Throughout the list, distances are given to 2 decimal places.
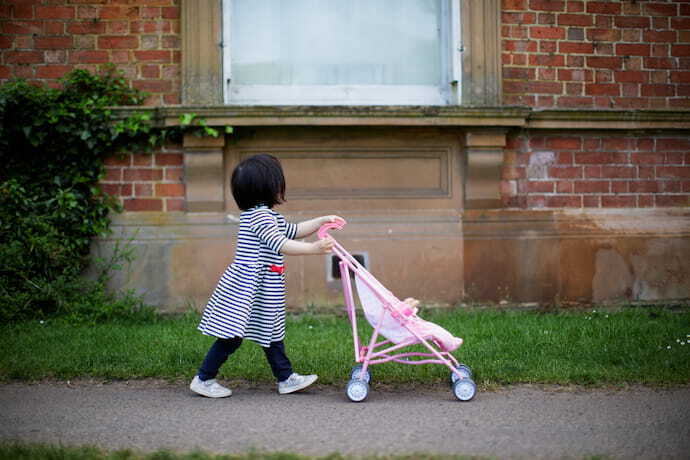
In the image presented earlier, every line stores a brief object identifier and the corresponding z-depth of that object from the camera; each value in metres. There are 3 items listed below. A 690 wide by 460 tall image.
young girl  3.82
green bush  5.82
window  6.45
